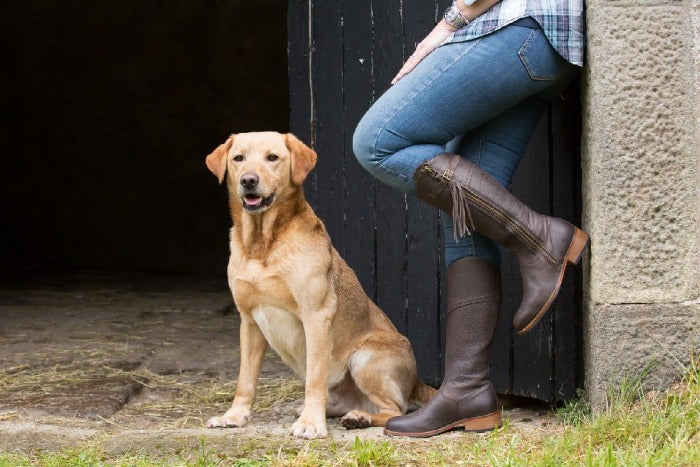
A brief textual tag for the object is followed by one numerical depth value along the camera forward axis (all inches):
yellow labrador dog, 301.4
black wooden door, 321.4
